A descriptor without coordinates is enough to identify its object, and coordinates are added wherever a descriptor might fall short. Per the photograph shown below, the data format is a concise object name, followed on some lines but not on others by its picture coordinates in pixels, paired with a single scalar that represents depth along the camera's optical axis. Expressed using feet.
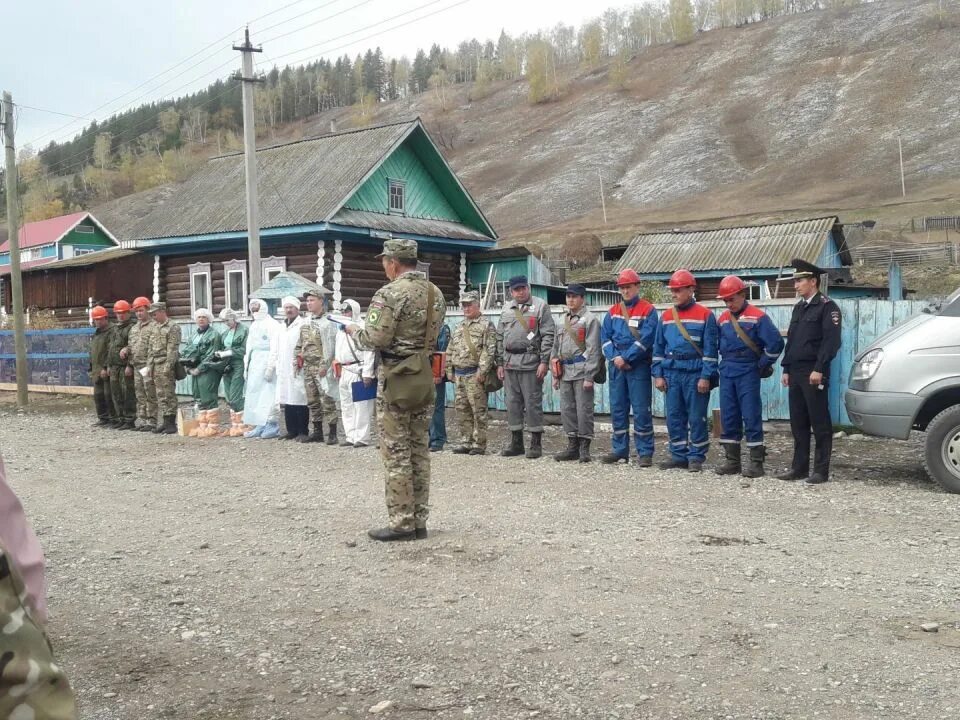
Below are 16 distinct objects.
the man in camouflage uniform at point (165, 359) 47.09
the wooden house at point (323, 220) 73.77
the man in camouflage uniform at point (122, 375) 49.67
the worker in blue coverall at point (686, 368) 31.91
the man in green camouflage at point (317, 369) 41.29
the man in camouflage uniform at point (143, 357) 47.80
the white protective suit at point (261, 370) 44.11
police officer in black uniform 29.14
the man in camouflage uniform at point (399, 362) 21.68
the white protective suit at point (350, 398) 39.14
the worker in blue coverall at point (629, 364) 33.45
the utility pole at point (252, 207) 61.16
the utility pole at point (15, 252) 66.85
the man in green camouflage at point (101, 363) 50.42
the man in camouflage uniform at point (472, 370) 37.06
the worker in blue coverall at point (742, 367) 30.83
